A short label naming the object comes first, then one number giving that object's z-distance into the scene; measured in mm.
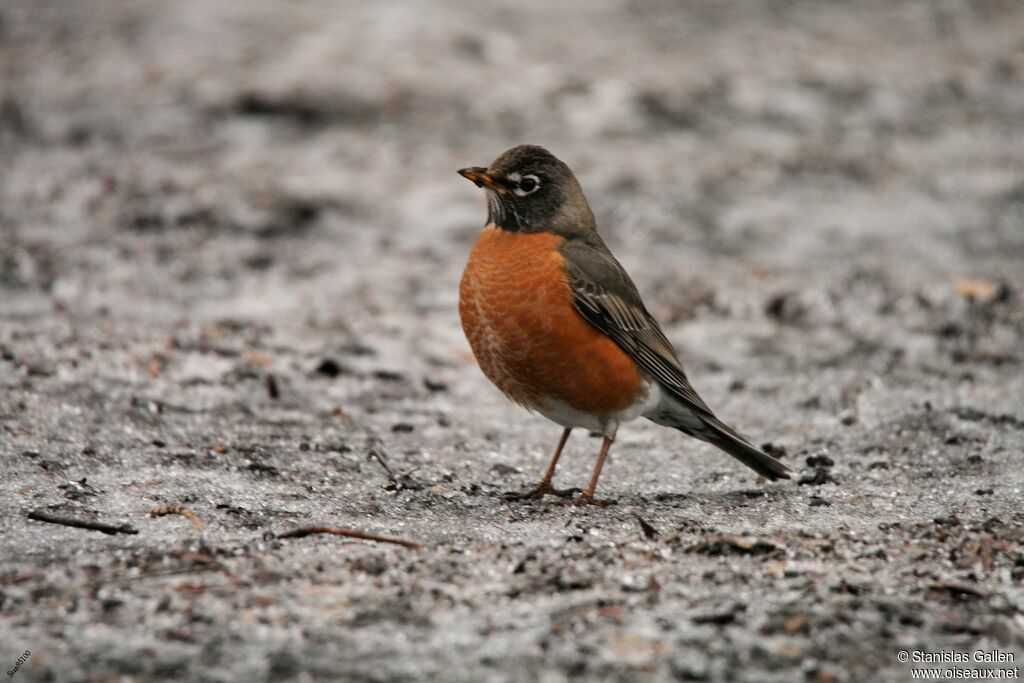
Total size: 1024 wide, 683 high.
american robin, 9141
